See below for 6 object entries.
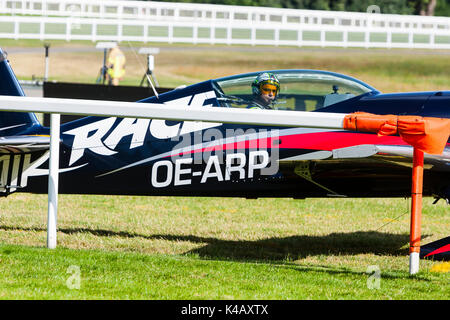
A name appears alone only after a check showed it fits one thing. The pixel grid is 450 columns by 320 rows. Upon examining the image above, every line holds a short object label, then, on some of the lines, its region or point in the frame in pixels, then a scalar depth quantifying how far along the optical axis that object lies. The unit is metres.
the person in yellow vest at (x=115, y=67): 51.44
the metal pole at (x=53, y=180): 12.44
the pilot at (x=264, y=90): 15.03
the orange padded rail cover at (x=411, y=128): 10.44
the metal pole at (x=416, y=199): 10.52
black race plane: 14.43
